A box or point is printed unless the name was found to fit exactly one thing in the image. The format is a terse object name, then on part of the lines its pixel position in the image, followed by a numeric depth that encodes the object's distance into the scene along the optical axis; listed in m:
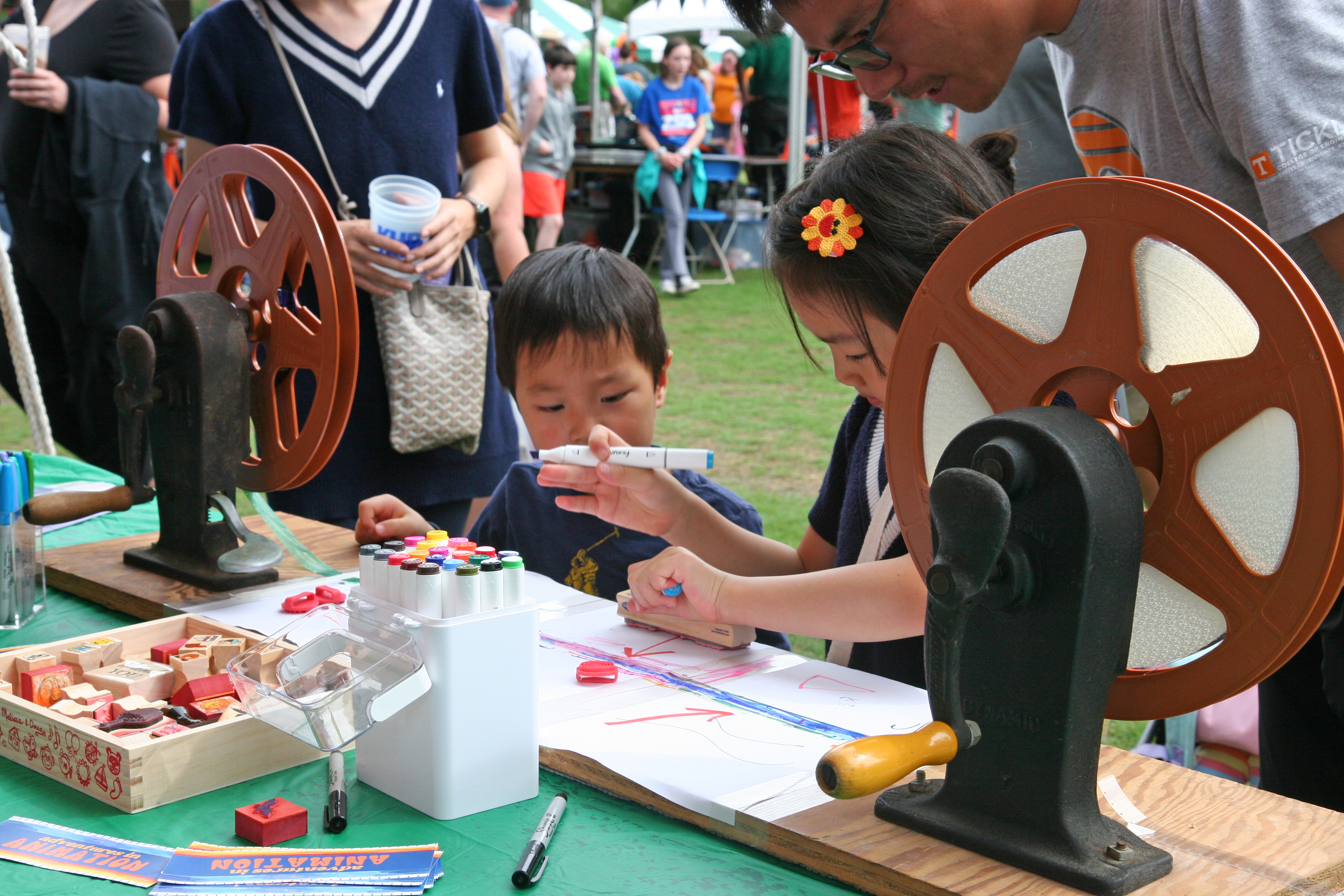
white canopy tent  10.01
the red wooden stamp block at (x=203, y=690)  1.00
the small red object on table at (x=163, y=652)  1.12
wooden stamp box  0.87
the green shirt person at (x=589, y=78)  10.09
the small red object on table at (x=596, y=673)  1.11
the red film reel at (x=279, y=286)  1.38
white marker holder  0.85
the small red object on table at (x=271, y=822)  0.81
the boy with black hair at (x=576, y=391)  1.72
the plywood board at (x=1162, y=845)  0.74
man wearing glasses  0.97
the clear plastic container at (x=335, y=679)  0.83
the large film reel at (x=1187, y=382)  0.69
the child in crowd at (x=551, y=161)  6.65
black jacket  2.72
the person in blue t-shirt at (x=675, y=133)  8.79
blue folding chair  9.45
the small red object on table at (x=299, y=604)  1.35
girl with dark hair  1.20
